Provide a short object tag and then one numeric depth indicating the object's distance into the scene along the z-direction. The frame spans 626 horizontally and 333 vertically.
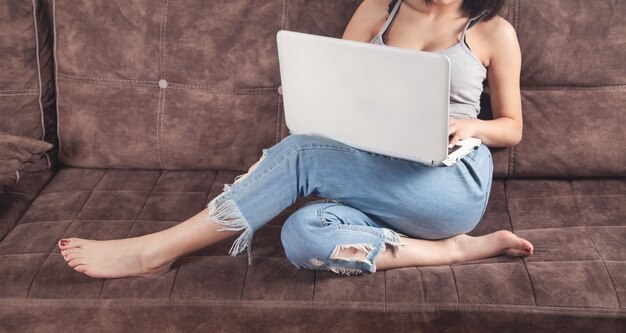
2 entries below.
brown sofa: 1.38
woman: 1.42
